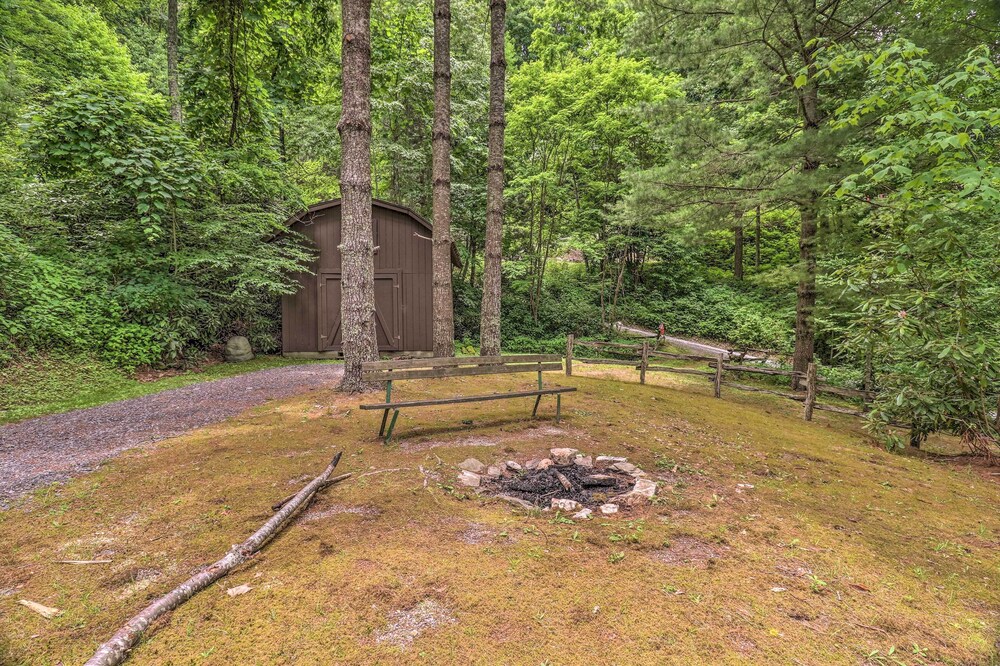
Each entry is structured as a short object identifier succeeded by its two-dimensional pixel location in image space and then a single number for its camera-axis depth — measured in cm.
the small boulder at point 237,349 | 1141
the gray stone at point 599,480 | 404
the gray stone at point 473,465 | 433
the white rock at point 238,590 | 238
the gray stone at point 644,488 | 384
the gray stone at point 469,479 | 401
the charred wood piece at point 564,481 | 395
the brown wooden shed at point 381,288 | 1295
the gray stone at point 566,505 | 354
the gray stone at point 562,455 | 454
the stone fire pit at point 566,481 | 371
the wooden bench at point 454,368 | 506
